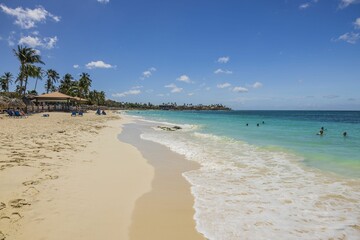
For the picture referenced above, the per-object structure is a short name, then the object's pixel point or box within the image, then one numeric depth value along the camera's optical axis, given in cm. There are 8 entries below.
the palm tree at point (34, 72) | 4362
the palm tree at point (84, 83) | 7006
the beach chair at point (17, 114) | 2683
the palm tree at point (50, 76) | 7531
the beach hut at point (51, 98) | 4062
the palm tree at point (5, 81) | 7450
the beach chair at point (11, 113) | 2696
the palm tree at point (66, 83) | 7482
